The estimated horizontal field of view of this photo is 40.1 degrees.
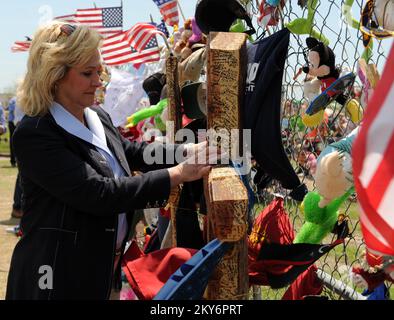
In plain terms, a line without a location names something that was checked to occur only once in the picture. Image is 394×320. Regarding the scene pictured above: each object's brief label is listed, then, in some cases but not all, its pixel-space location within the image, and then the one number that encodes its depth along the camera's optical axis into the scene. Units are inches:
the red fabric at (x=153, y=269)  62.7
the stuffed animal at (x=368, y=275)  72.2
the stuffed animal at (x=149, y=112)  143.1
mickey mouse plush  72.2
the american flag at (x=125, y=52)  202.4
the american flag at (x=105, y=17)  282.0
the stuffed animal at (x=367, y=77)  55.3
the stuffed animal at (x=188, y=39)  130.0
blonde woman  62.7
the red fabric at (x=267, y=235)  66.9
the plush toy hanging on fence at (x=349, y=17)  66.0
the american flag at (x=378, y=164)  25.3
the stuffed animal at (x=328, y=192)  59.5
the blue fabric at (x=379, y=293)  76.2
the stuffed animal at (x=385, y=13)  53.5
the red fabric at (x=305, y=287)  75.4
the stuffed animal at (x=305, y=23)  75.2
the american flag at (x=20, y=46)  338.6
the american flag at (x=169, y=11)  179.6
